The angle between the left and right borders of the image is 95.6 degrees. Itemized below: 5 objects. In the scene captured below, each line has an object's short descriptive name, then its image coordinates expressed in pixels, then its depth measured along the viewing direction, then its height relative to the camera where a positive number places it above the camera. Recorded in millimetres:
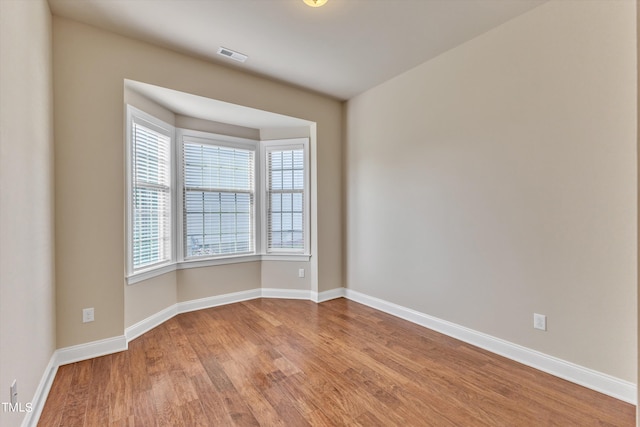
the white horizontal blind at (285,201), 4375 +208
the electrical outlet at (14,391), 1461 -897
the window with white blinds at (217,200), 3842 +215
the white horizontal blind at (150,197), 3084 +213
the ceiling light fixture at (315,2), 2196 +1623
